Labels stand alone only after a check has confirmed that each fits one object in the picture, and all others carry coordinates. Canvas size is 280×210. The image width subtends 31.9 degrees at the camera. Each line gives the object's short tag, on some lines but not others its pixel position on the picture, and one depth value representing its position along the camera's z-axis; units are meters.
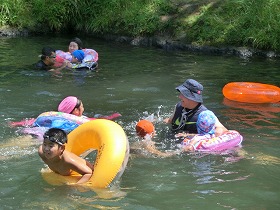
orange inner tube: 8.60
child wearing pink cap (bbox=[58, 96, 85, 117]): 6.67
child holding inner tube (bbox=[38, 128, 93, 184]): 4.68
